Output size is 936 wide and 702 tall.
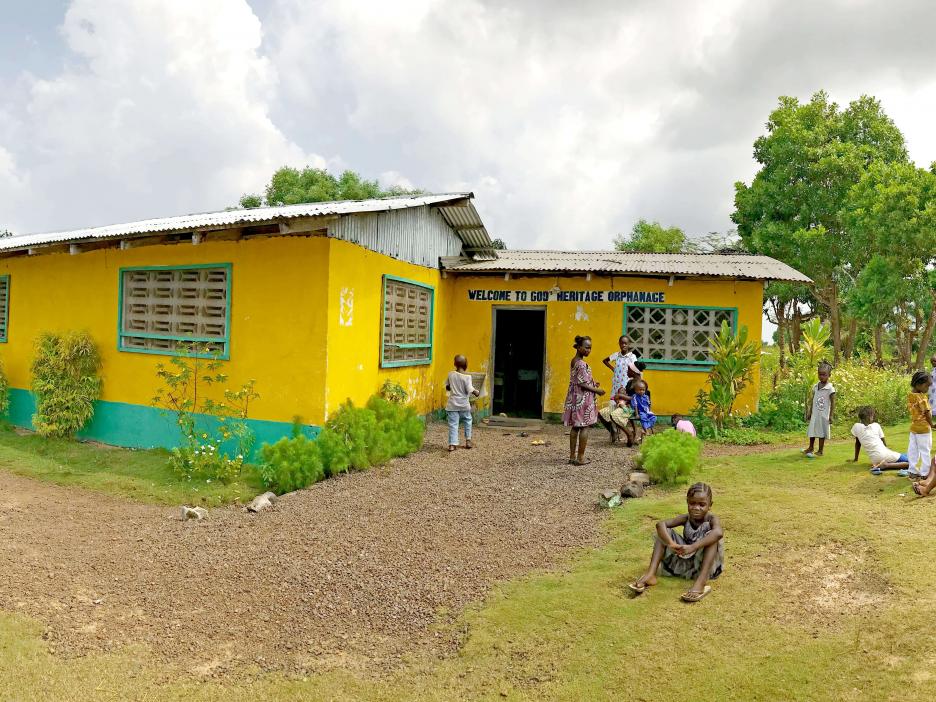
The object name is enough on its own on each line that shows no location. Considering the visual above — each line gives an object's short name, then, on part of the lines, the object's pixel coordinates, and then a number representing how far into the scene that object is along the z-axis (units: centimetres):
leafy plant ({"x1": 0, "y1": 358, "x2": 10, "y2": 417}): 1137
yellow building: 829
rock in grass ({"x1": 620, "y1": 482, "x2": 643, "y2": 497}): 699
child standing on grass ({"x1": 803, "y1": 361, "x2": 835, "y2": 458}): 834
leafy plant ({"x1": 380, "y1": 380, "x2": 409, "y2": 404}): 974
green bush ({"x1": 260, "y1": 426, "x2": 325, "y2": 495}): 748
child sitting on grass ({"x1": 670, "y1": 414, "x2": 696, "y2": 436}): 911
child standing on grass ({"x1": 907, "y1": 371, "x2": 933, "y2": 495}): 681
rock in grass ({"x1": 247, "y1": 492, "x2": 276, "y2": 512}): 700
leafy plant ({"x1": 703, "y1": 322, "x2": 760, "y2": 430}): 1086
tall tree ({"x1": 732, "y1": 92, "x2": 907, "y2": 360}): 1875
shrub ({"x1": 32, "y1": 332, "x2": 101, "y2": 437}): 977
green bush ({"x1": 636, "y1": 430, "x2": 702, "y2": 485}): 744
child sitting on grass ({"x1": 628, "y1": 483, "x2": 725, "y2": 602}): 452
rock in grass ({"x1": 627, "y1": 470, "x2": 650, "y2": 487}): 753
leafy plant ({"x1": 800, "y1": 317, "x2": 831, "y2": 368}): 1338
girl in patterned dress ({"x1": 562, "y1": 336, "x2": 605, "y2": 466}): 850
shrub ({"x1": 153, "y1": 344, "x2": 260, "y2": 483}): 807
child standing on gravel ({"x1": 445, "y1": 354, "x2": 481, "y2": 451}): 945
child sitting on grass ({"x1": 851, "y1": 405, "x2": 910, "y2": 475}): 719
